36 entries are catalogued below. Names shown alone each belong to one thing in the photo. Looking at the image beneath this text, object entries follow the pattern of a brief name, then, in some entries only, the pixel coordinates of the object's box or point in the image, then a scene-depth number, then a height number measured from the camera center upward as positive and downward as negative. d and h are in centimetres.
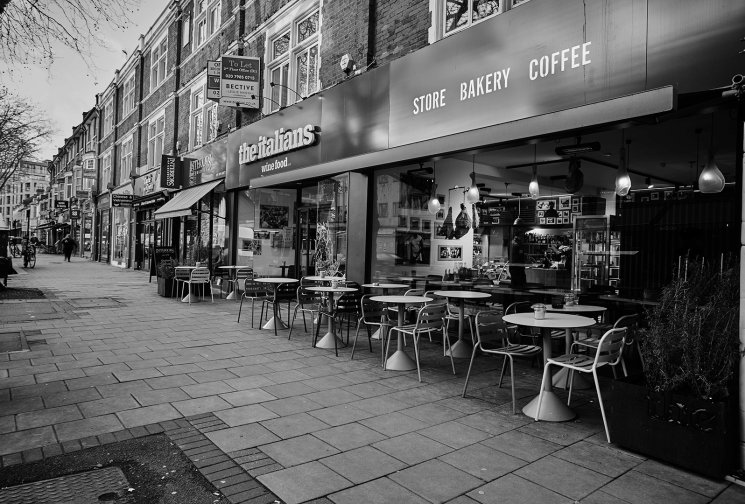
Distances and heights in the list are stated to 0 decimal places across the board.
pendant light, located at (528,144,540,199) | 844 +112
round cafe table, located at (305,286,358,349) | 710 -117
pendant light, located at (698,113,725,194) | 587 +92
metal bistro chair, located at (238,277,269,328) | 897 -80
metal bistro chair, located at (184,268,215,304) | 1171 -79
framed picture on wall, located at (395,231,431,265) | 969 +2
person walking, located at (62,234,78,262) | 3106 -48
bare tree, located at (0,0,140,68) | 496 +229
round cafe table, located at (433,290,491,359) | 668 -112
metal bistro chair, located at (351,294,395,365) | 635 -95
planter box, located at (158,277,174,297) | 1298 -116
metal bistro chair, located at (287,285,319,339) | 781 -88
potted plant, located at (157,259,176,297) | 1288 -91
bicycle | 2368 -80
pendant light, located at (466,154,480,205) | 866 +100
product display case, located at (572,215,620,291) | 1076 +0
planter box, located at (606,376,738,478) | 321 -120
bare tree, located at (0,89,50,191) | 1656 +366
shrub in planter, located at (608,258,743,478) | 326 -93
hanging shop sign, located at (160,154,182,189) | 1739 +253
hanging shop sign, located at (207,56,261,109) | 1303 +438
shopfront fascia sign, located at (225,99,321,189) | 1059 +245
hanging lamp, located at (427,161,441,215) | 970 +94
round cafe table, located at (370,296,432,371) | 596 -132
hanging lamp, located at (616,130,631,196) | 682 +104
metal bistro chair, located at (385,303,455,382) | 560 -87
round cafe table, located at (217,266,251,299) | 1318 -101
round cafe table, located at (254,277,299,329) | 832 -125
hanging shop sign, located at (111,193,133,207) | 2223 +191
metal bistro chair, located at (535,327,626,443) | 400 -93
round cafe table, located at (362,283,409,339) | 783 -63
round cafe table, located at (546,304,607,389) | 546 -140
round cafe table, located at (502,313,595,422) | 432 -123
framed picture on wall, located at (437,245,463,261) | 1043 -8
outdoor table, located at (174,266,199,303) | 1188 -135
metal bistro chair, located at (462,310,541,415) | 464 -91
